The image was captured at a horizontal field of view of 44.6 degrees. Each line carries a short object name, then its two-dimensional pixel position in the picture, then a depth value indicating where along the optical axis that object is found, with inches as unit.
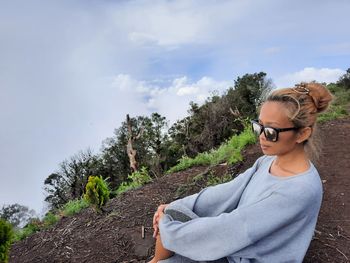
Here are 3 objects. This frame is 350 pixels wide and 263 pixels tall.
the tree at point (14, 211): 1003.4
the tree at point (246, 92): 870.4
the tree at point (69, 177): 919.0
